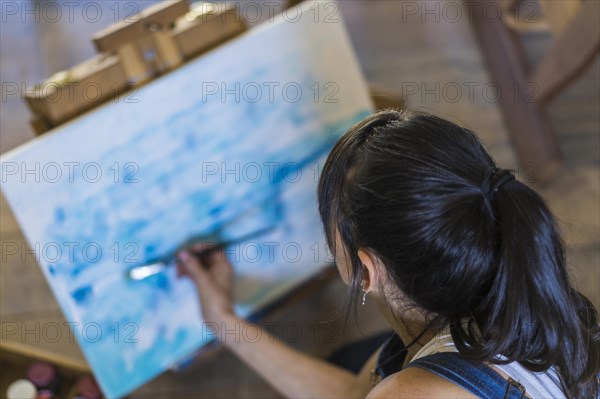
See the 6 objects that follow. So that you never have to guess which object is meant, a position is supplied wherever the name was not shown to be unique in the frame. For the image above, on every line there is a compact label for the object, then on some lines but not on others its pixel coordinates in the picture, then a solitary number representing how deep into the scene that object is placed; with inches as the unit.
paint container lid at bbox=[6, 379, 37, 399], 91.1
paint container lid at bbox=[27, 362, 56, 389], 92.7
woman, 77.8
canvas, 90.2
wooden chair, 106.5
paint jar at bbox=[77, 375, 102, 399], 93.7
